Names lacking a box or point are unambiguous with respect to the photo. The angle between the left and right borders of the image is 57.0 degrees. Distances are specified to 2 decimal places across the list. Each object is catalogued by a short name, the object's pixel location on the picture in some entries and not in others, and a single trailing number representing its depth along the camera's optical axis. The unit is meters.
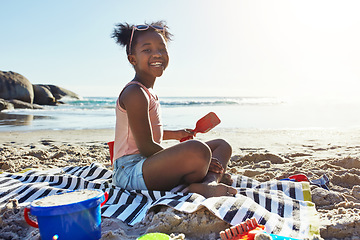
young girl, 2.06
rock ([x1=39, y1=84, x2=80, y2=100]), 20.20
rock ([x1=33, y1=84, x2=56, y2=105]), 16.06
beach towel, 1.63
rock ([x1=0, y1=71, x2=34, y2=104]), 13.61
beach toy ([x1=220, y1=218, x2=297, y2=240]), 1.35
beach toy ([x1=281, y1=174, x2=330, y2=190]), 2.43
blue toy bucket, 1.27
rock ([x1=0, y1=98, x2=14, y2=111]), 11.09
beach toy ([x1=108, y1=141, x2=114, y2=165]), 2.71
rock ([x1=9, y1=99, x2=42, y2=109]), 12.34
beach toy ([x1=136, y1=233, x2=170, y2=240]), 1.29
